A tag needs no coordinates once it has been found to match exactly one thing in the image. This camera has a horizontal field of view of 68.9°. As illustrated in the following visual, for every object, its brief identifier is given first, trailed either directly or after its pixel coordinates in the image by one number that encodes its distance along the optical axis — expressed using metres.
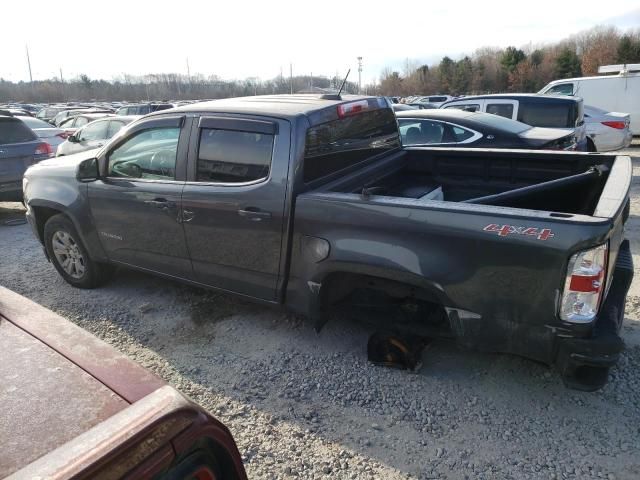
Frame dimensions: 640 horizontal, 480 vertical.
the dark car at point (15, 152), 7.41
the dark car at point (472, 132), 6.40
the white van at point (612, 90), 13.75
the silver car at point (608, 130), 11.05
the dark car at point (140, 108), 16.09
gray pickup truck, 2.44
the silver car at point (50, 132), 11.75
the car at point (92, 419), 1.19
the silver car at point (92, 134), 10.70
